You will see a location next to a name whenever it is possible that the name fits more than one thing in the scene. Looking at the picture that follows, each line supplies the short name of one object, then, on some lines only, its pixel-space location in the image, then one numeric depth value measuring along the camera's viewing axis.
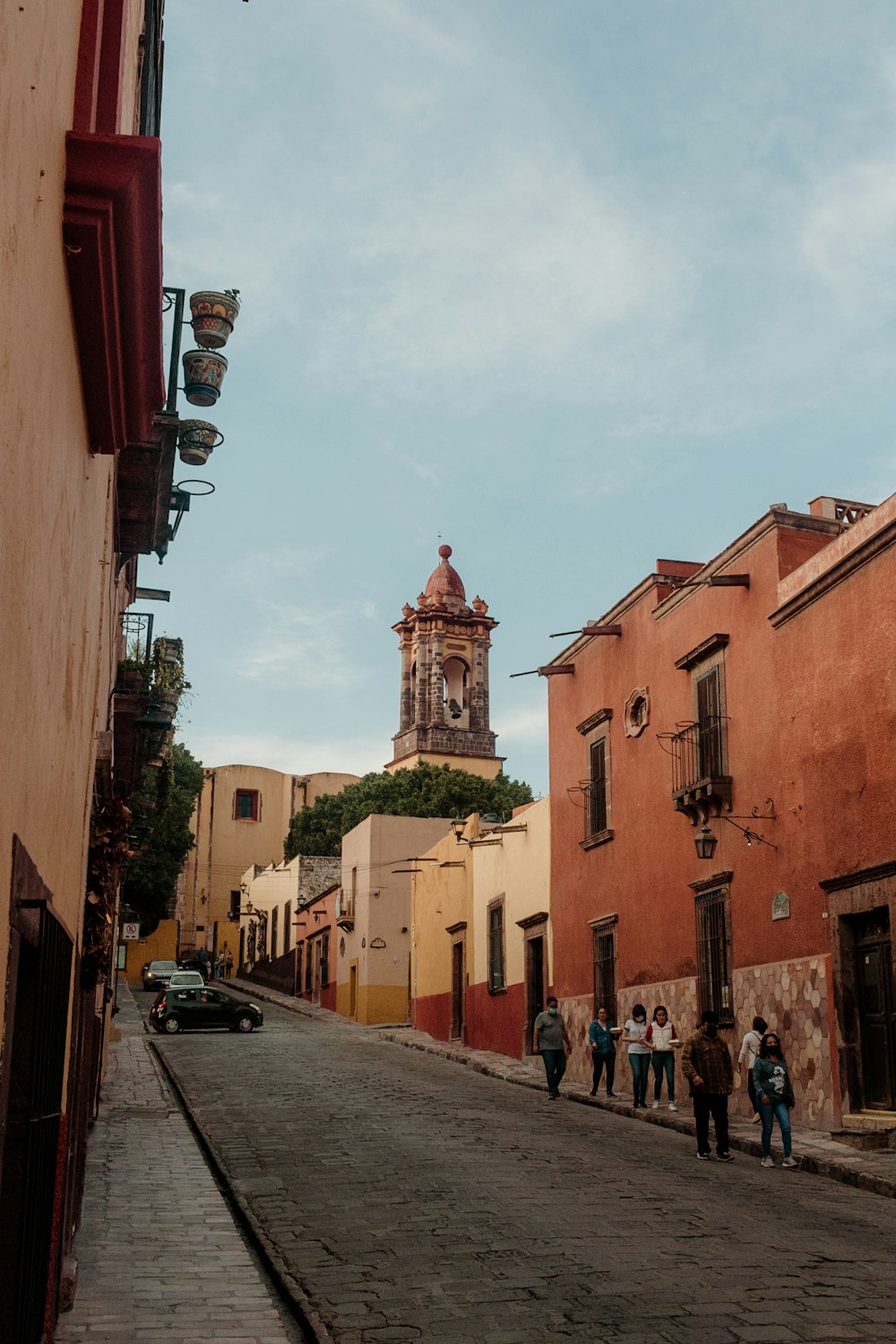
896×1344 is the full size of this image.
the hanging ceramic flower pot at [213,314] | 11.85
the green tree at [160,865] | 50.91
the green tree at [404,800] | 58.59
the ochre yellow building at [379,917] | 40.56
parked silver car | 52.84
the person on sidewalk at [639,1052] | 18.38
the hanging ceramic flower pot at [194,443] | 12.49
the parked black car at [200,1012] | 32.22
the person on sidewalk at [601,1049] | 19.73
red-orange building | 14.88
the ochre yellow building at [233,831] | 69.94
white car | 42.34
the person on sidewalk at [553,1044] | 19.88
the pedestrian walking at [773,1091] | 13.48
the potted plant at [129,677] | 15.69
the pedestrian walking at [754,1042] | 14.81
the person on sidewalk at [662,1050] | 18.00
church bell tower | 65.69
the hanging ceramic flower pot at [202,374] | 11.91
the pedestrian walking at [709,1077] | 13.52
